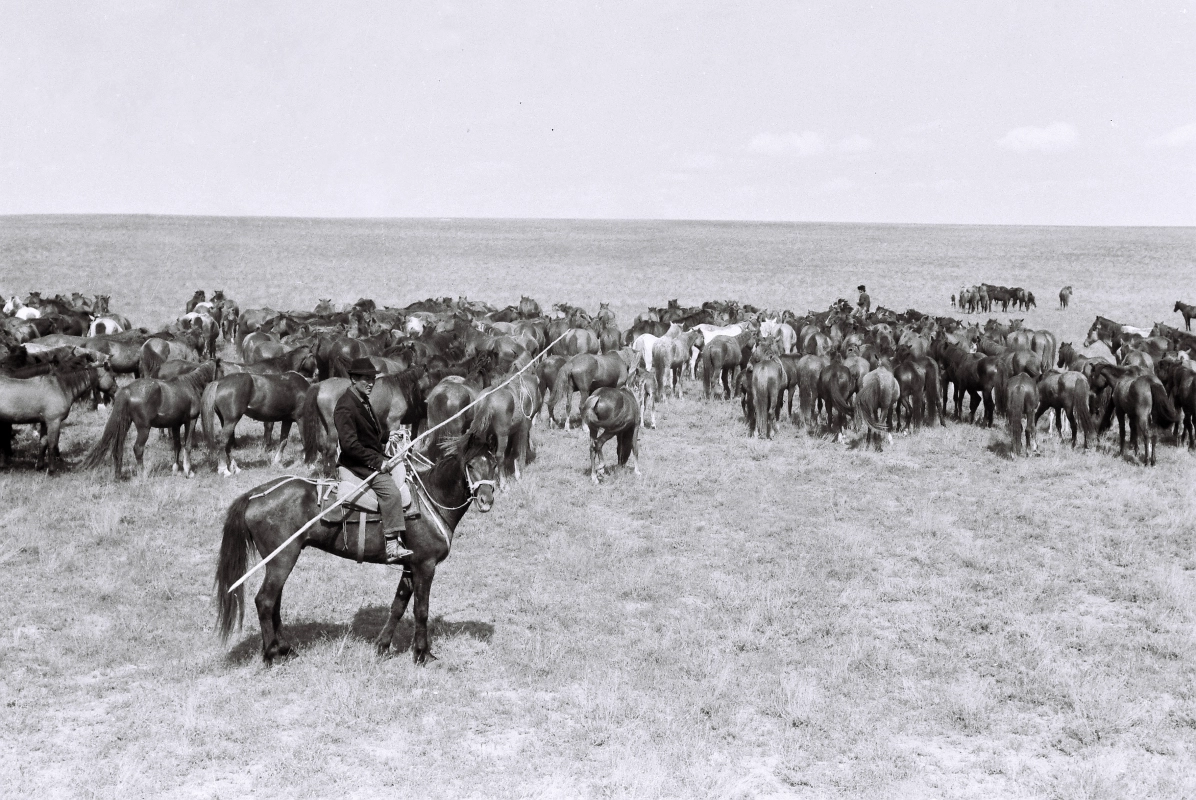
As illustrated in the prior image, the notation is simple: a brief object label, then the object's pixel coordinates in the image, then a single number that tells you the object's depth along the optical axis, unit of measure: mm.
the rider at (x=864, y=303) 41162
